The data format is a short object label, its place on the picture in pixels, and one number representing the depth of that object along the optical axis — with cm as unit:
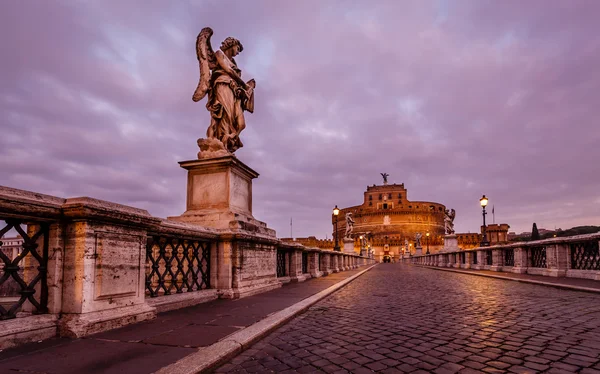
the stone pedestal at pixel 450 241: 3222
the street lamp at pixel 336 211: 2615
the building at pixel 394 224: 9294
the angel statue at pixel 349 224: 3855
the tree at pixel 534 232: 6111
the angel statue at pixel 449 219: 3388
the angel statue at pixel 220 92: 798
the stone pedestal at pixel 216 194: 715
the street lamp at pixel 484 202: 2403
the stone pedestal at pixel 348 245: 3847
